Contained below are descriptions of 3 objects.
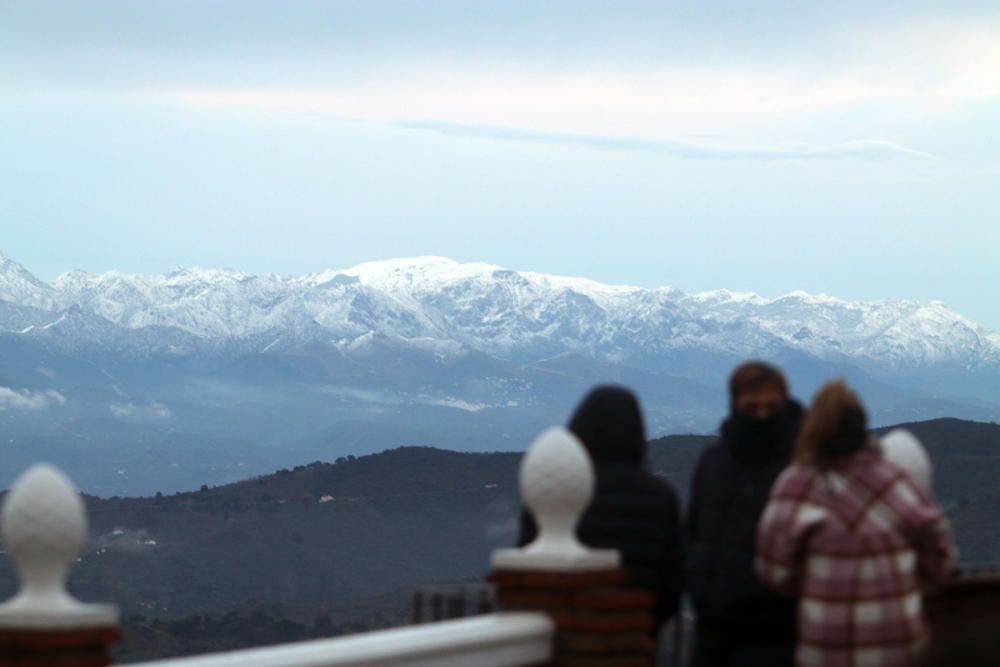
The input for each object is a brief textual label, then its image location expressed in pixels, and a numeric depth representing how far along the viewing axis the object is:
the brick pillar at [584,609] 13.22
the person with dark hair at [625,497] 14.04
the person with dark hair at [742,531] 13.45
